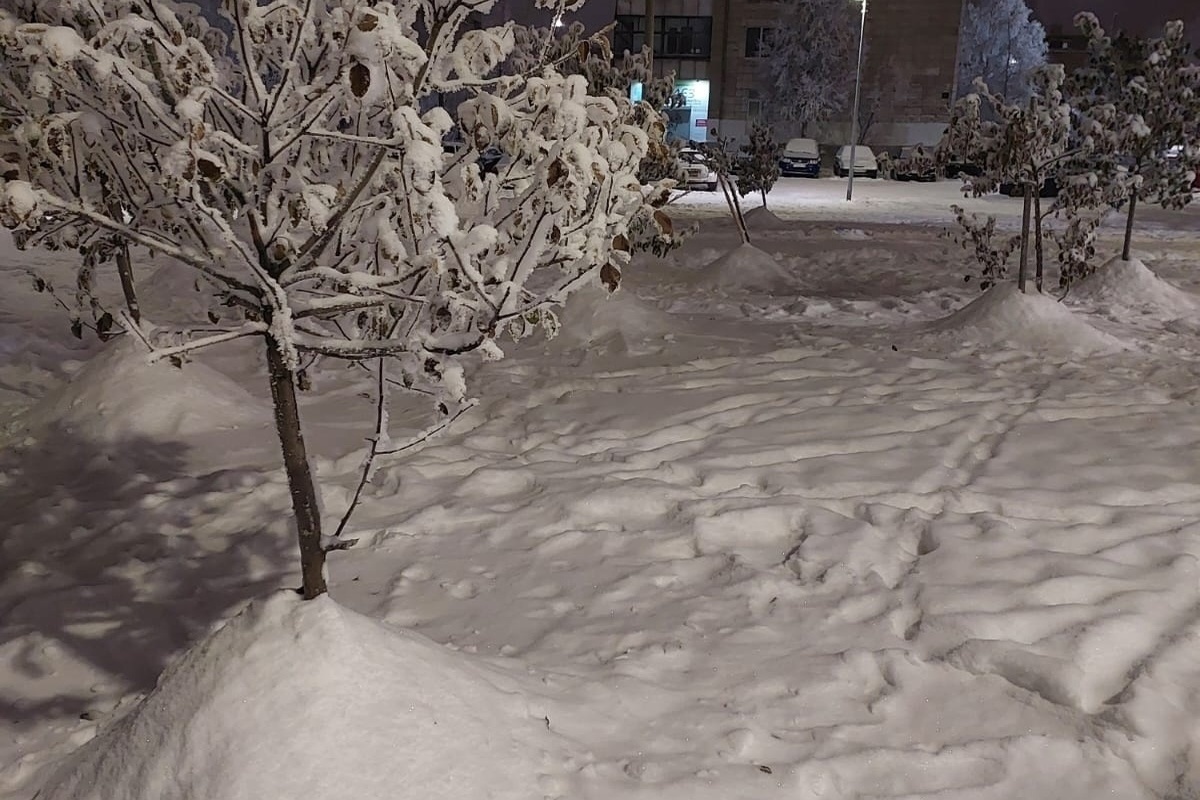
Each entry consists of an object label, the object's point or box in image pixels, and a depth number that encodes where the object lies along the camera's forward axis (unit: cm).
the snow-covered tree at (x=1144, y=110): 876
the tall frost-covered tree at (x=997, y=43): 4359
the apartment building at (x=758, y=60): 4144
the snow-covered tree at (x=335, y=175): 220
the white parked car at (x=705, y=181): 2372
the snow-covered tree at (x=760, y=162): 1382
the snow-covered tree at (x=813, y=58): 3856
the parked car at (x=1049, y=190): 2478
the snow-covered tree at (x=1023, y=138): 734
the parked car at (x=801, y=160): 3255
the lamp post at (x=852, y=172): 2258
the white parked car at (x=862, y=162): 3206
